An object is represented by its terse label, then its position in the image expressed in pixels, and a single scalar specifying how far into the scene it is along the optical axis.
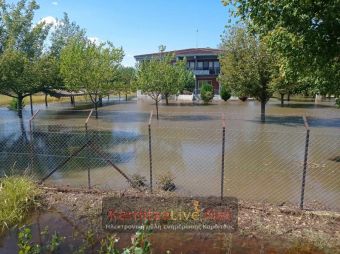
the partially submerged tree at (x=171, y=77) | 27.45
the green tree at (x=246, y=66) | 20.52
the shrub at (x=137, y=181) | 7.77
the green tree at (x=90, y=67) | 23.05
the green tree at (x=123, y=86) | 25.38
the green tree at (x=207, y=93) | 41.03
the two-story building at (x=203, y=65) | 55.91
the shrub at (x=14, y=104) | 29.10
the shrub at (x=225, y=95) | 42.94
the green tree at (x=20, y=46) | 12.98
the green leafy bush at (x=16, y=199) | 6.05
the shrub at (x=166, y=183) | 7.84
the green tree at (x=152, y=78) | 26.83
